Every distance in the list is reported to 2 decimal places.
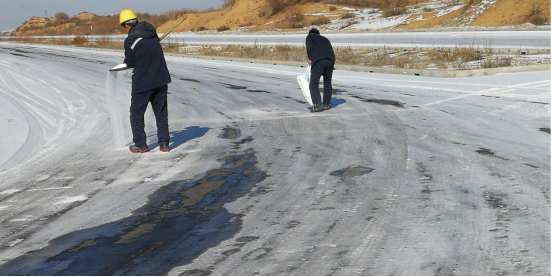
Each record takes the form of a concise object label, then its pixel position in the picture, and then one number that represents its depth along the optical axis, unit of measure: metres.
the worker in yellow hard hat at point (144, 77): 8.73
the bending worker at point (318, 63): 12.38
